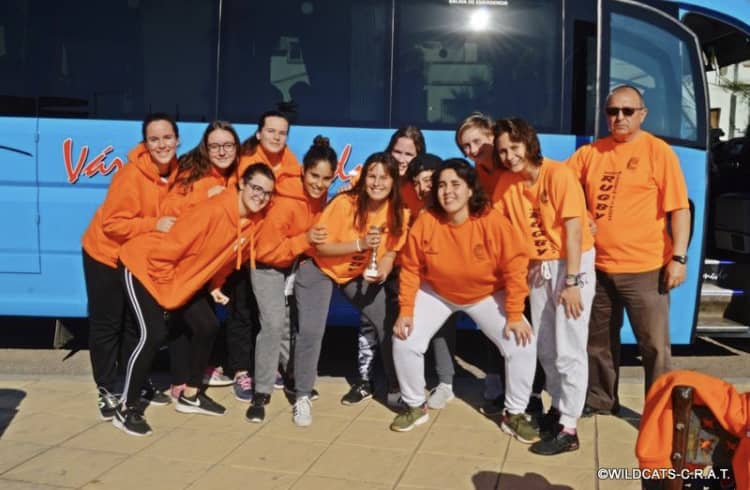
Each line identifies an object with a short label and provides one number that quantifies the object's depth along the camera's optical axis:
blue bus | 5.79
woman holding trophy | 4.80
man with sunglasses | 4.45
